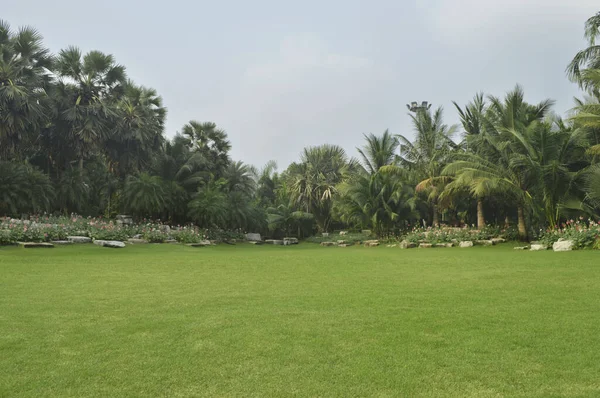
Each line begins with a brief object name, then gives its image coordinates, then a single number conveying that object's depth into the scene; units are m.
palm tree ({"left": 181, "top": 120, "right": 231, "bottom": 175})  27.89
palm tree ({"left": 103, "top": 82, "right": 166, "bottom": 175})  22.73
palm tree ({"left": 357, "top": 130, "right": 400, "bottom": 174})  23.45
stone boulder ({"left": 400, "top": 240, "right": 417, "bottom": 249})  16.55
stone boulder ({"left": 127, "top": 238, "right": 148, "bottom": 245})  14.99
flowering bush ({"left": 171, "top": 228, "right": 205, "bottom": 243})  17.89
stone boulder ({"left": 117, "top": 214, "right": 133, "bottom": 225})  19.89
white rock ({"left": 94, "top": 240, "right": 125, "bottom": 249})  13.09
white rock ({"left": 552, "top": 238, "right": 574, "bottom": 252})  10.91
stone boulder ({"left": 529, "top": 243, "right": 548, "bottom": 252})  12.04
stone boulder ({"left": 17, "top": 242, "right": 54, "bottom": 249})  11.50
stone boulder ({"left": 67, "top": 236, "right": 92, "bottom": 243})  13.34
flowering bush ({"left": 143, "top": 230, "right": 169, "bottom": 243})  16.35
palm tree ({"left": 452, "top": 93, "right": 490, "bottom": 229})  15.73
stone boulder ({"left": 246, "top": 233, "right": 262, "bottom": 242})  24.38
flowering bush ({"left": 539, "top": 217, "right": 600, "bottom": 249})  10.91
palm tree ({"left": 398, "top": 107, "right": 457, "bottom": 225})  19.44
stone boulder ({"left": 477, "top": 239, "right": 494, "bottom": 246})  15.16
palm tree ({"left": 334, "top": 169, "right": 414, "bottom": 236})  20.25
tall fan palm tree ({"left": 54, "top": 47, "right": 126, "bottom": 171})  19.92
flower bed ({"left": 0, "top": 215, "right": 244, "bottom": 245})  12.38
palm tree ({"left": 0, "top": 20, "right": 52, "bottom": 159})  16.30
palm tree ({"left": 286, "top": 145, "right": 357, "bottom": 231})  27.48
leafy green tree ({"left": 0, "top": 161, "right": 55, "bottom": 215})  15.73
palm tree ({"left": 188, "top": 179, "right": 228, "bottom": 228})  20.61
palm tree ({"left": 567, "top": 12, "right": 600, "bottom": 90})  14.40
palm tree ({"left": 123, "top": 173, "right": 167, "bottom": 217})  19.78
